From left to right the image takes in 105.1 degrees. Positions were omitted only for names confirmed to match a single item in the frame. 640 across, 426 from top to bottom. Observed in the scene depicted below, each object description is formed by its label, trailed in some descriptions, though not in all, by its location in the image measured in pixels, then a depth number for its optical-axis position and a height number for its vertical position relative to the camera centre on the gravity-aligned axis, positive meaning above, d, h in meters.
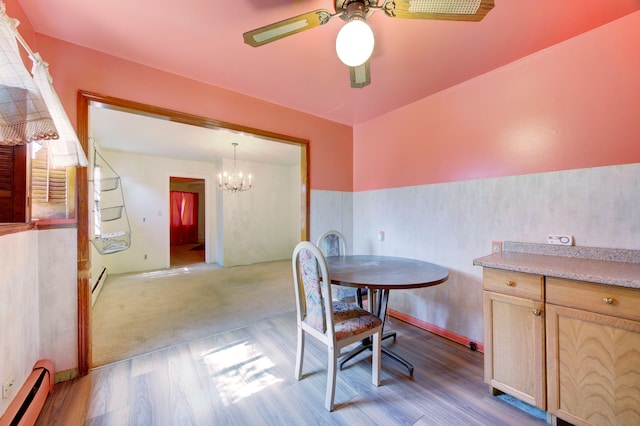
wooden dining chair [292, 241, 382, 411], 1.45 -0.70
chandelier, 4.89 +0.72
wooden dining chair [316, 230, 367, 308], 2.51 -0.31
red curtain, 7.66 -0.04
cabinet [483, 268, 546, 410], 1.37 -0.72
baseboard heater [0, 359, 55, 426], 1.20 -0.99
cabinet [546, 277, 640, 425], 1.13 -0.69
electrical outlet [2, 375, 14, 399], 1.17 -0.83
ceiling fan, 1.07 +0.91
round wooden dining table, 1.52 -0.42
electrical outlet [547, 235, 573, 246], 1.66 -0.19
